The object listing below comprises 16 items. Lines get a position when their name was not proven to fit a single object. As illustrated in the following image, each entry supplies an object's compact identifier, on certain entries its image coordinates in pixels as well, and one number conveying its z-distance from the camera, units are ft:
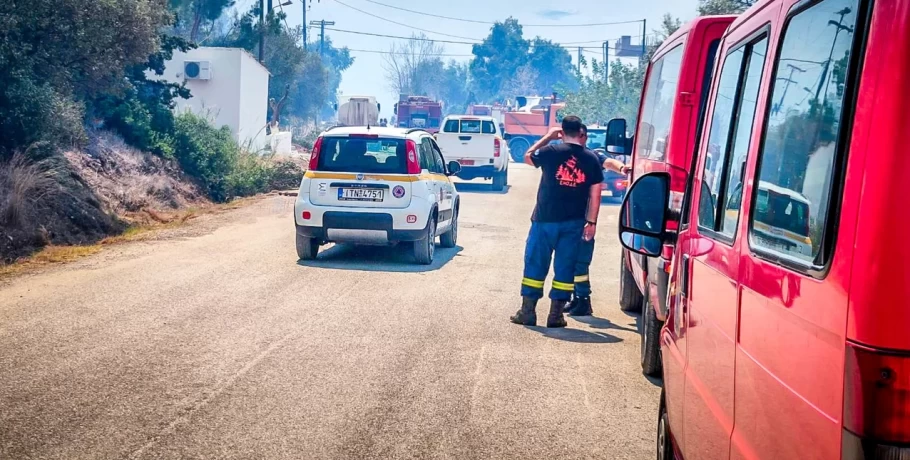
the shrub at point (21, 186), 42.96
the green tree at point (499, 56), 375.25
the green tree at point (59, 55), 48.21
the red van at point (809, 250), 6.23
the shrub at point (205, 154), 73.56
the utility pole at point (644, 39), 201.77
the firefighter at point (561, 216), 29.78
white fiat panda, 41.45
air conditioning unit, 103.09
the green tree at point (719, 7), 87.71
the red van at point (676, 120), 22.17
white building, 103.45
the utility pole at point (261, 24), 122.72
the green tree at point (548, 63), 382.42
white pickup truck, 90.12
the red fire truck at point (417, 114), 178.50
